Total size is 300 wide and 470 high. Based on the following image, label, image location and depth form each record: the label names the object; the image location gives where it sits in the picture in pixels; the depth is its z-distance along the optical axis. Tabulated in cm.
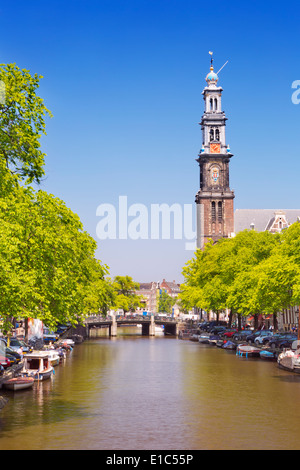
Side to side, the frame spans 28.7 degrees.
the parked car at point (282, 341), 6781
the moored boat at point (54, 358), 6098
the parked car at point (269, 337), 7472
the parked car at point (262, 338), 7825
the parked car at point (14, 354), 5266
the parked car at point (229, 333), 9614
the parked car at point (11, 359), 5122
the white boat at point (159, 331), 18238
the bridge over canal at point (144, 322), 13700
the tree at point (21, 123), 3198
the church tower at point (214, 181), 16925
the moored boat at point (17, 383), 4097
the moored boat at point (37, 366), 4795
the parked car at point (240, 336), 8756
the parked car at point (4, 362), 4832
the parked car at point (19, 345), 5784
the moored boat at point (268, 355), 6675
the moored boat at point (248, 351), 7164
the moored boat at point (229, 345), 8469
